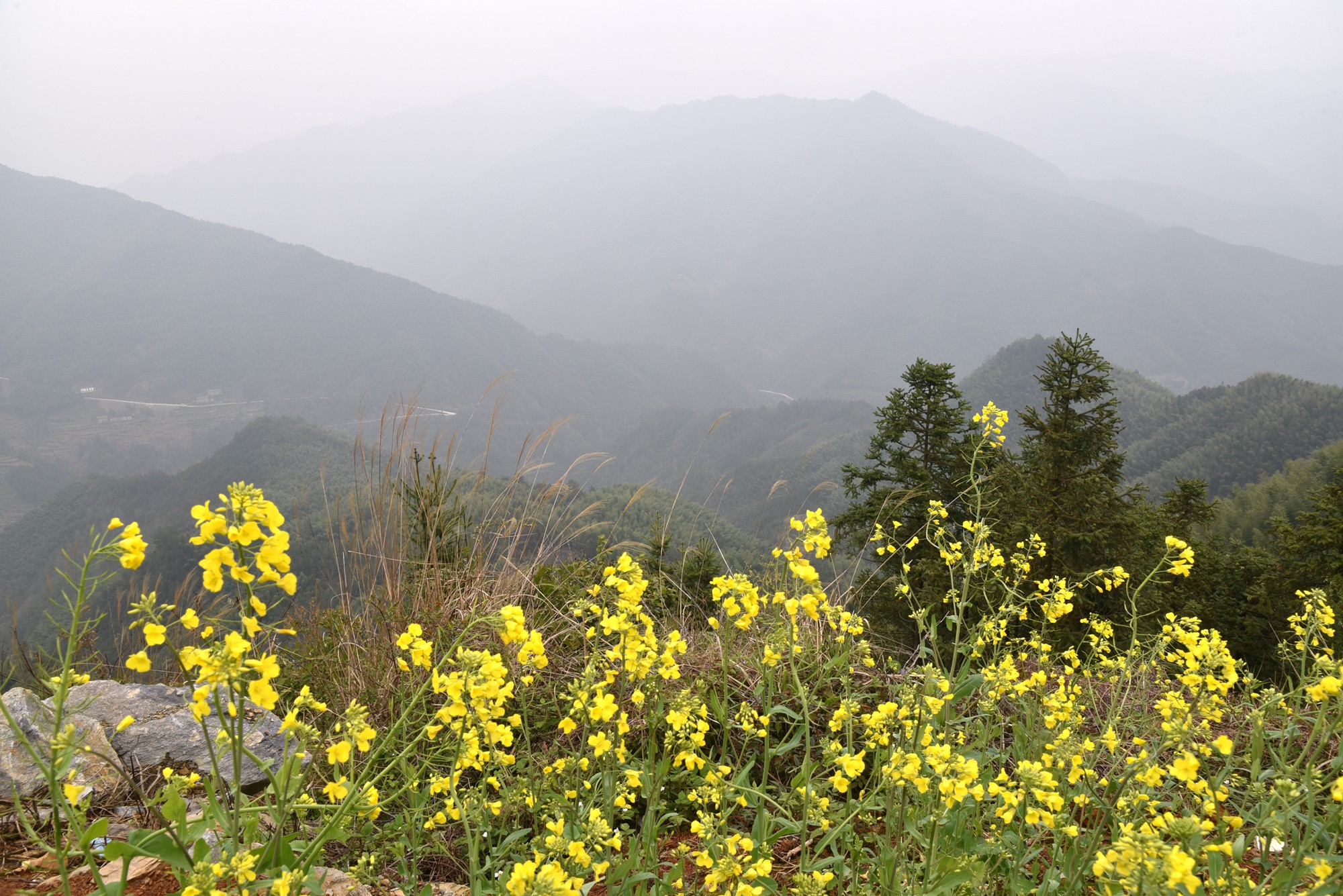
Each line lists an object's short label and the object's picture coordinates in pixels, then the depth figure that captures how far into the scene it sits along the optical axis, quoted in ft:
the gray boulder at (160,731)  10.07
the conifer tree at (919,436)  43.65
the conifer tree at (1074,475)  36.37
